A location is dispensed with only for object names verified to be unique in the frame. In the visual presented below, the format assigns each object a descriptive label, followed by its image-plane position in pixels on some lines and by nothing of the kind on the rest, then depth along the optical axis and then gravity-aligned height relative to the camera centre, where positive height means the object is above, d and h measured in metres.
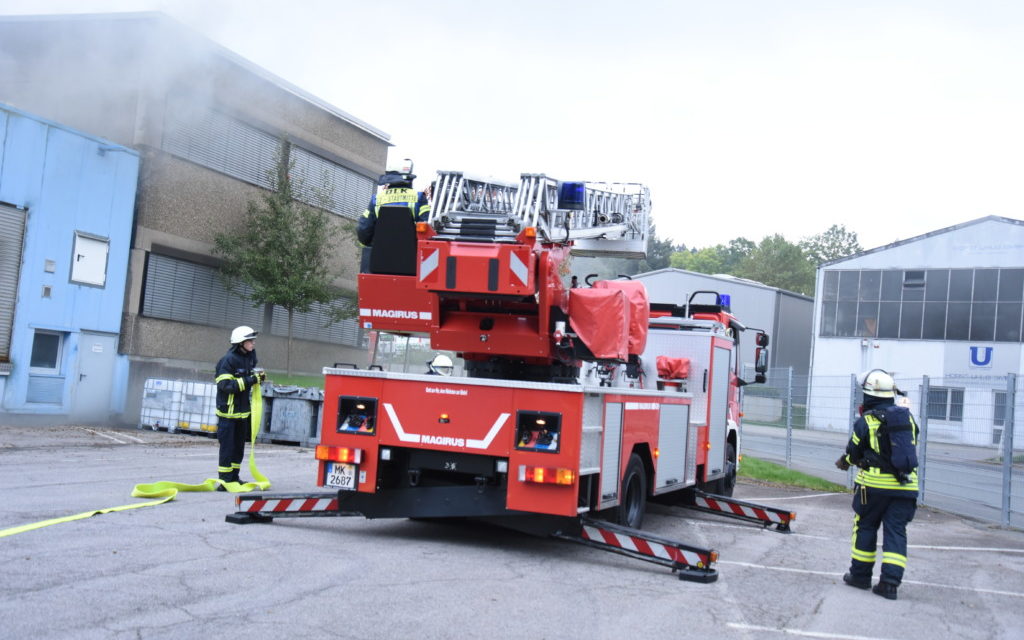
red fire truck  8.05 -0.28
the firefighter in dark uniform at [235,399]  10.82 -0.66
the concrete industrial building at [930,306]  39.47 +4.07
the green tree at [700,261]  108.25 +13.45
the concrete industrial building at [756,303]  50.69 +4.45
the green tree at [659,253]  100.25 +13.13
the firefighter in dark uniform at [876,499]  7.86 -0.84
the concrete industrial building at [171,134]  21.75 +4.98
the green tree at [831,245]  105.06 +16.12
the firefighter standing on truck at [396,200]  8.73 +1.40
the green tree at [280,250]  25.12 +2.42
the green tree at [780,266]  93.62 +11.89
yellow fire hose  10.00 -1.64
